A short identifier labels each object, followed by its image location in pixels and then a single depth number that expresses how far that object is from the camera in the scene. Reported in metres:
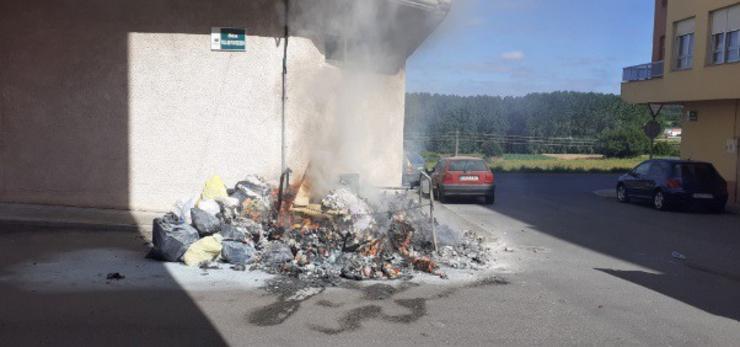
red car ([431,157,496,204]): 16.84
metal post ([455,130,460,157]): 22.89
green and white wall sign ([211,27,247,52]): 8.38
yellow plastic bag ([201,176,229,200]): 7.87
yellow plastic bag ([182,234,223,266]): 6.65
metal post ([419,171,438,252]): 7.61
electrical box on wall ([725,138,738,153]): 18.27
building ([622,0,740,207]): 17.88
